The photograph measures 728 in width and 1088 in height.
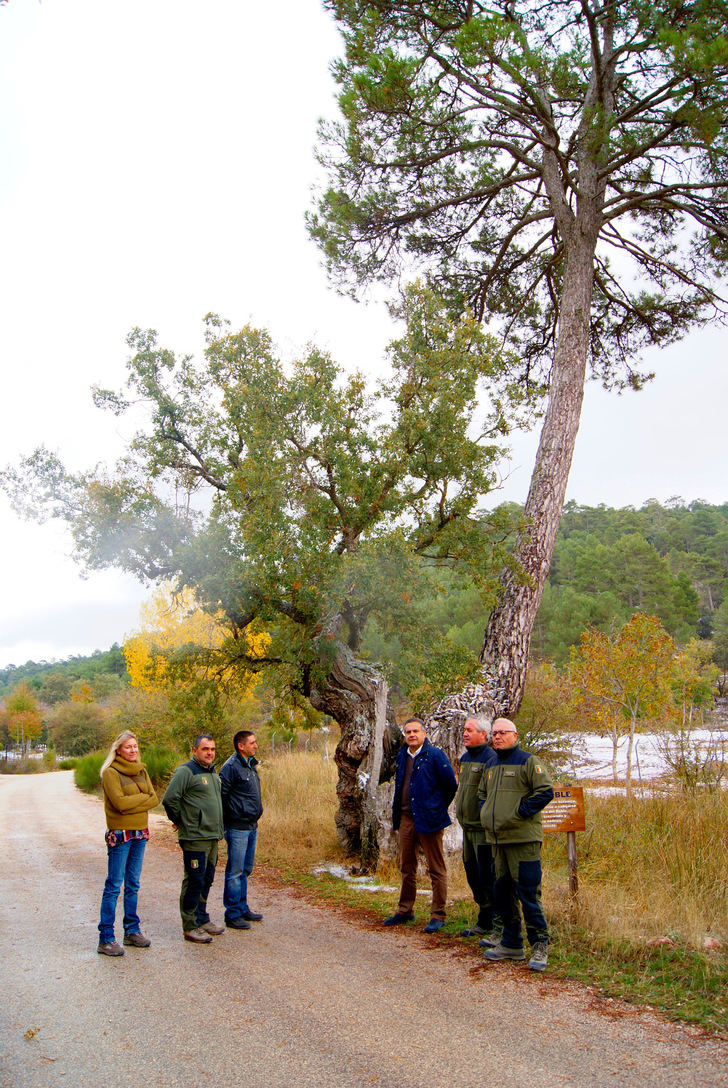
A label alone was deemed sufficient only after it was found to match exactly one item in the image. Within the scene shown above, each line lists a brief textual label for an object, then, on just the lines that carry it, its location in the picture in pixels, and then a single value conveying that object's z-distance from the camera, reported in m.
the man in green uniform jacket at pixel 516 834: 5.33
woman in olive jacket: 5.75
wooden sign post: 6.02
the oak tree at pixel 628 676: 18.67
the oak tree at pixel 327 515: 9.16
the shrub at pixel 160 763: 17.19
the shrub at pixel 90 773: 23.67
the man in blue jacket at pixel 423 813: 6.47
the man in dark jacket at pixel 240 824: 6.51
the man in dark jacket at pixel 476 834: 6.07
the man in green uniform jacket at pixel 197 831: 6.05
